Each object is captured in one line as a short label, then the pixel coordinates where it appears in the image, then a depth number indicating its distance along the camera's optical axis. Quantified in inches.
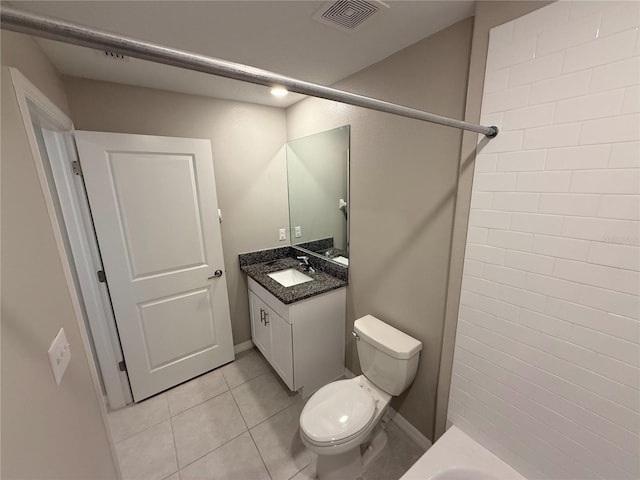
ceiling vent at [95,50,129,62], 52.8
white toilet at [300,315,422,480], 50.3
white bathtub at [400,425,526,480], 44.4
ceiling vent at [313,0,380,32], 39.5
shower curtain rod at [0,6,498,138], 14.8
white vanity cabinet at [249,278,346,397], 71.2
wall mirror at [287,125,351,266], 74.9
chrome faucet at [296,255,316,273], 88.1
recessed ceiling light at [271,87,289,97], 74.4
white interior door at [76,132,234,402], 65.8
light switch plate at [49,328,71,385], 31.3
